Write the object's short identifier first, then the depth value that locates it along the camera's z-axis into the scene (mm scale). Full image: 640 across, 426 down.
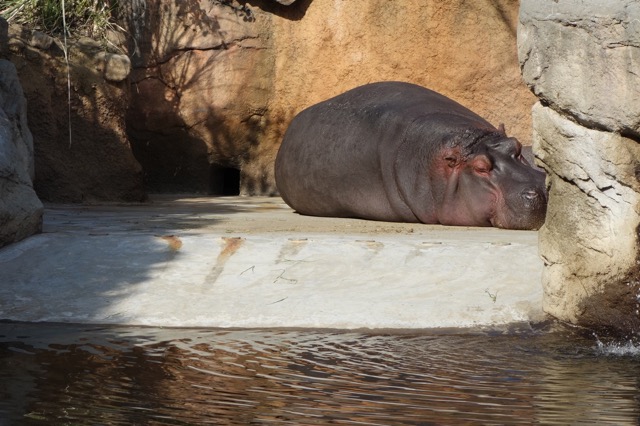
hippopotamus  15555
